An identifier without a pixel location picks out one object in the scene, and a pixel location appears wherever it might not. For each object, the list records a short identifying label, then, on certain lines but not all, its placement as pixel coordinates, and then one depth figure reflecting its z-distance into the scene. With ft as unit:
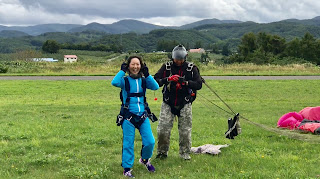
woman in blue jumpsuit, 17.97
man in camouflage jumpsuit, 19.94
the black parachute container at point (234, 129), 22.34
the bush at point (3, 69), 123.25
